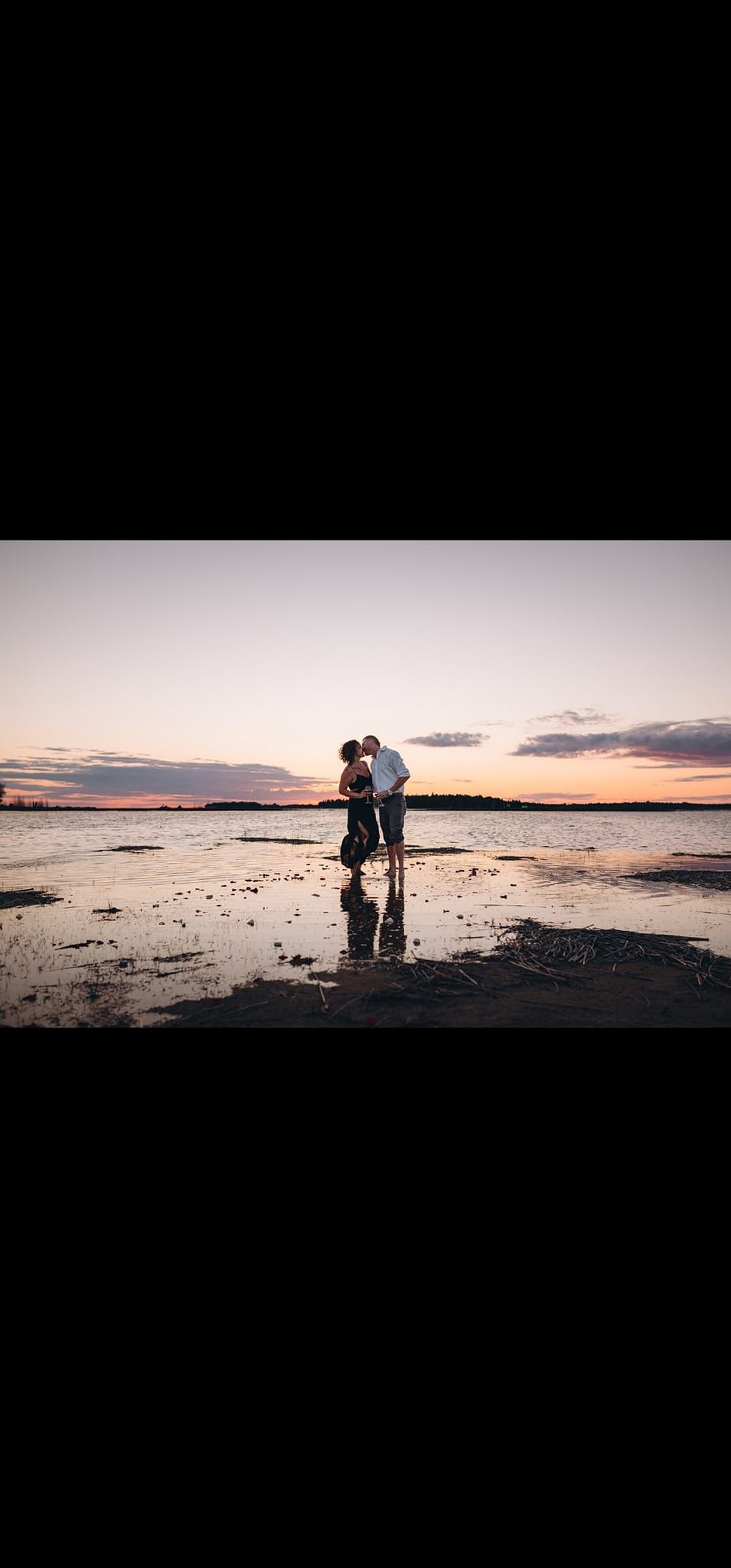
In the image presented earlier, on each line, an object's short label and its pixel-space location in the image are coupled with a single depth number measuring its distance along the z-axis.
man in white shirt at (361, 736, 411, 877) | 8.94
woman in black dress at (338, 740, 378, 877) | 8.98
